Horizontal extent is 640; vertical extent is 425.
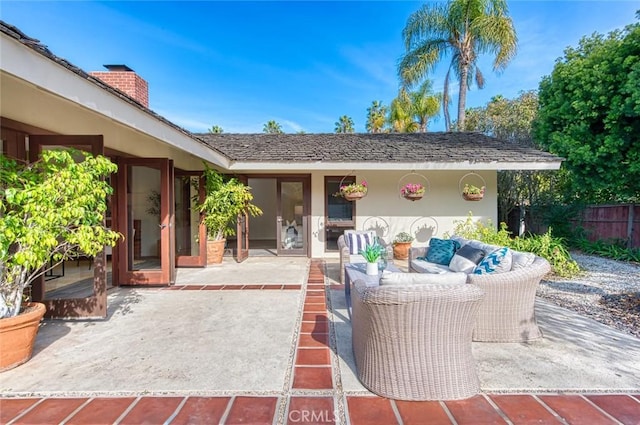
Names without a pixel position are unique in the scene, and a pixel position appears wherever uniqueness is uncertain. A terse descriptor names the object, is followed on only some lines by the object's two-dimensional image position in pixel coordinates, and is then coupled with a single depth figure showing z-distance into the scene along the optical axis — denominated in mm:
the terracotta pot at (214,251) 7707
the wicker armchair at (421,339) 2182
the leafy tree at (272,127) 28109
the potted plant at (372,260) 3957
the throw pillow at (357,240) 6860
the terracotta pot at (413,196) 7474
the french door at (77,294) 3900
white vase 3947
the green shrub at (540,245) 6459
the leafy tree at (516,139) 11469
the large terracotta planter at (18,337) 2754
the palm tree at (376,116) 23188
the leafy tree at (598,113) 7758
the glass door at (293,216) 9156
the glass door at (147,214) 5531
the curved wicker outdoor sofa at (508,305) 3248
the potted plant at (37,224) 2670
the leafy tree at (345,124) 29828
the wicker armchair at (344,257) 5663
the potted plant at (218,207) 7512
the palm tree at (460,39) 11547
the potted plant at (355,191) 7246
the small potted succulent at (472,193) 7418
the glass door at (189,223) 7371
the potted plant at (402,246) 8336
